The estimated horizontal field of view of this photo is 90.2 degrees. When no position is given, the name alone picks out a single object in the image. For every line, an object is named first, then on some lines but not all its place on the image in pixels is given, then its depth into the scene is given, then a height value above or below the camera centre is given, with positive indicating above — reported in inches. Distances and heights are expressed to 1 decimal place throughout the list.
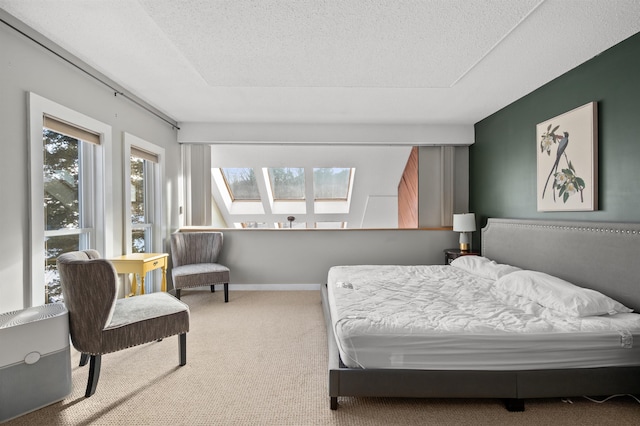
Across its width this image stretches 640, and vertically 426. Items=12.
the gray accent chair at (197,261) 150.1 -25.5
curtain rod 81.1 +46.9
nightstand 166.2 -23.0
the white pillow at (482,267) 119.6 -23.0
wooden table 117.3 -19.1
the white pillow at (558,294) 80.1 -23.7
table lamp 165.8 -7.8
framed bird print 100.1 +16.6
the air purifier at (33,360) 67.1 -32.1
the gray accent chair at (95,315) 76.1 -24.7
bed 71.3 -36.1
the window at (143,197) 131.6 +7.4
